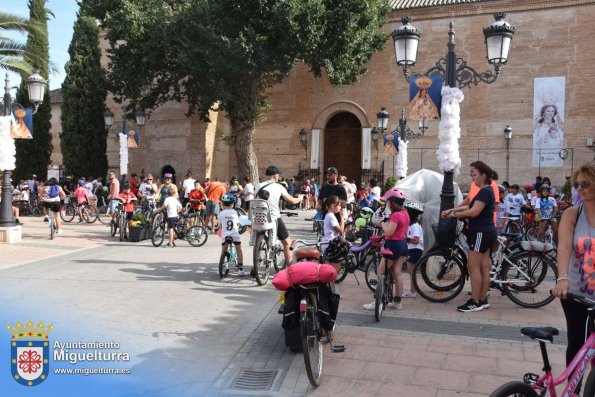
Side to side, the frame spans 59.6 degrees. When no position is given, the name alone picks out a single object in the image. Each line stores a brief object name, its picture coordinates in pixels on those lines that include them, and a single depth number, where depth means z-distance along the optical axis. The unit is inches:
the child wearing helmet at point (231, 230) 359.6
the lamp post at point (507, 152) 987.0
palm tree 822.5
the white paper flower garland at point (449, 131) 366.0
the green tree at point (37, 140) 1121.6
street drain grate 178.2
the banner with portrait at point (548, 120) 961.5
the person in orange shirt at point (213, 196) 615.5
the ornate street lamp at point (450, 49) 350.6
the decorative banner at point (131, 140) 875.9
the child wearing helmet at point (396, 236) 262.4
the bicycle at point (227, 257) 358.9
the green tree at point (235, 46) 816.9
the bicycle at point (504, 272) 279.4
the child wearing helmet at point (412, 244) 303.0
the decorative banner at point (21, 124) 572.4
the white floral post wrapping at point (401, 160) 695.7
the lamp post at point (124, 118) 816.4
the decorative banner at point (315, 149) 1136.2
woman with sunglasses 133.4
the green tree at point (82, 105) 1115.3
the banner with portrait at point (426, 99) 383.6
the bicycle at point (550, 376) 116.7
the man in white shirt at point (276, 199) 344.8
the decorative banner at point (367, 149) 1087.6
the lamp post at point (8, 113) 543.0
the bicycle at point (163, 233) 518.9
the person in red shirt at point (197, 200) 595.7
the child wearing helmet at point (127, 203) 575.2
